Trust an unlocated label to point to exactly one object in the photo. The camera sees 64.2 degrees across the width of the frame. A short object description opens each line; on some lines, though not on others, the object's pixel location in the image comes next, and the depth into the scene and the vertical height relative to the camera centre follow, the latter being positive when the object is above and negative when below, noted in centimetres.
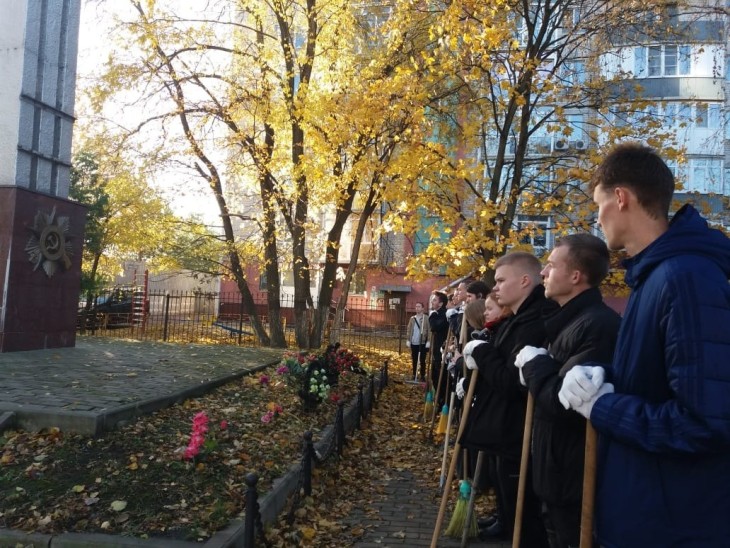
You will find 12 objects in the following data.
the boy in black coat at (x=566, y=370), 271 -24
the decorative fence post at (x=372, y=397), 1002 -151
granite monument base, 958 +50
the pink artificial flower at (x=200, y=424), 487 -101
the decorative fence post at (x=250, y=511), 362 -128
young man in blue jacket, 173 -20
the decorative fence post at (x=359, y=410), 885 -155
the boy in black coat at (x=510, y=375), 379 -38
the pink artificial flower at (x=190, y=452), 477 -122
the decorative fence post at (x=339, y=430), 666 -141
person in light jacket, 1347 -59
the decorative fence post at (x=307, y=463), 524 -141
